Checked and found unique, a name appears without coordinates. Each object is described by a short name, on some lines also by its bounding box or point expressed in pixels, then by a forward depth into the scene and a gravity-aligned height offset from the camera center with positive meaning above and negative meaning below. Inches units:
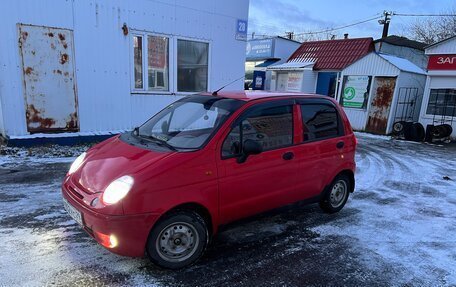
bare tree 1358.3 +250.2
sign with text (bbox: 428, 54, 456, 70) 491.2 +45.1
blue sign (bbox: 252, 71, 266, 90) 848.9 +10.8
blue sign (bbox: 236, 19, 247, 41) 404.8 +62.0
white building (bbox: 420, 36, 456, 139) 495.8 +10.2
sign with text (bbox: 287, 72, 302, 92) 796.0 +9.6
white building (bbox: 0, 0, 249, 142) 285.3 +16.0
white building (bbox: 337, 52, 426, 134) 526.6 -1.8
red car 122.6 -36.6
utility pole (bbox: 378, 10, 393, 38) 1332.4 +261.3
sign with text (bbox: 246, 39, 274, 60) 940.6 +97.1
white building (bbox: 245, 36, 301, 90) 855.8 +77.8
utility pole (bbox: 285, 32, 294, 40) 1563.2 +227.4
